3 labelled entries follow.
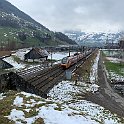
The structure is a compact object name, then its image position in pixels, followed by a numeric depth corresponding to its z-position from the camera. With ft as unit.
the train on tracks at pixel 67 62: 107.24
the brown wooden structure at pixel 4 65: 119.34
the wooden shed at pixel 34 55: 150.74
